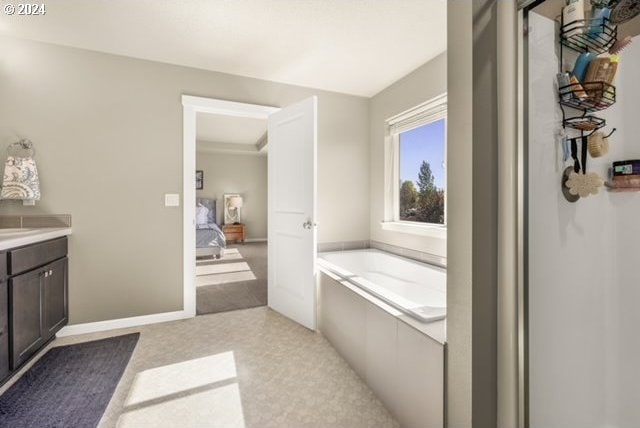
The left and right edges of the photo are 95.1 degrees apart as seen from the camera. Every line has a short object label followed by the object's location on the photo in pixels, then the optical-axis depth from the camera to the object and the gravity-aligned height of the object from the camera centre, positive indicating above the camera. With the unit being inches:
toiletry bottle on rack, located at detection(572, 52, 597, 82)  36.0 +18.2
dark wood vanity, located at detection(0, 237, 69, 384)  65.0 -22.3
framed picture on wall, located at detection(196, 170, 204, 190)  292.0 +33.9
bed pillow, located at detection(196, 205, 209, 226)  274.1 -1.4
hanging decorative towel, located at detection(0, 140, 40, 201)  86.0 +9.9
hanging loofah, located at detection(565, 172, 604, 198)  35.4 +3.6
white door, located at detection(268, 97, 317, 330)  99.3 +0.2
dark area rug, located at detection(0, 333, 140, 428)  58.1 -40.6
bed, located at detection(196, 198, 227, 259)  214.5 -21.3
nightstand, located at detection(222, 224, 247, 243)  295.0 -19.6
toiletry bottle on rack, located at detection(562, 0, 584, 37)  35.1 +23.8
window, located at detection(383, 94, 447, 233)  105.9 +18.1
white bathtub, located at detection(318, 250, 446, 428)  49.9 -27.1
